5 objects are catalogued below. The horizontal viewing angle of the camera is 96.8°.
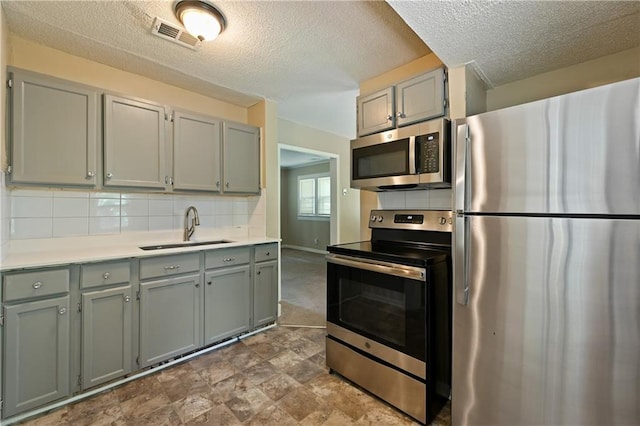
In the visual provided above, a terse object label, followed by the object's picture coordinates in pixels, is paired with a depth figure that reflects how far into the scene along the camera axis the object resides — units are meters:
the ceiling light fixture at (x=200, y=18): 1.67
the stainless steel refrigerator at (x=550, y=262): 1.02
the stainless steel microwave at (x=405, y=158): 1.80
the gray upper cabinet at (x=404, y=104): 2.02
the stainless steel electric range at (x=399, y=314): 1.58
